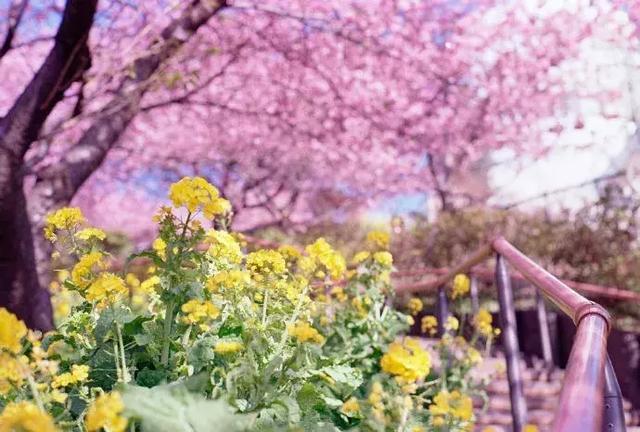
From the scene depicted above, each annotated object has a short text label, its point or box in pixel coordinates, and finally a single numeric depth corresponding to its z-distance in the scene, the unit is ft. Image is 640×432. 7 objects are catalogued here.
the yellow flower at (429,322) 13.91
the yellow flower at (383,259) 11.68
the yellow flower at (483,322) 12.86
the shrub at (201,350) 4.81
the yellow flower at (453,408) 5.41
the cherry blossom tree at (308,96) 17.04
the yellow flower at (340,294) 11.90
